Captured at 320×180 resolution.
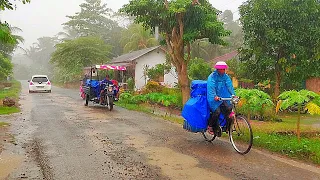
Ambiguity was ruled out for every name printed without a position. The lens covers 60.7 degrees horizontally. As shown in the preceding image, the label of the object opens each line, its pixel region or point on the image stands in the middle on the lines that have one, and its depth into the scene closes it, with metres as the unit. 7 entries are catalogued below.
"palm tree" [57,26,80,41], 71.75
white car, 23.89
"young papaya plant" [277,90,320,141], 5.79
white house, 25.13
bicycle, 5.65
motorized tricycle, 12.09
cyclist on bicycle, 5.86
